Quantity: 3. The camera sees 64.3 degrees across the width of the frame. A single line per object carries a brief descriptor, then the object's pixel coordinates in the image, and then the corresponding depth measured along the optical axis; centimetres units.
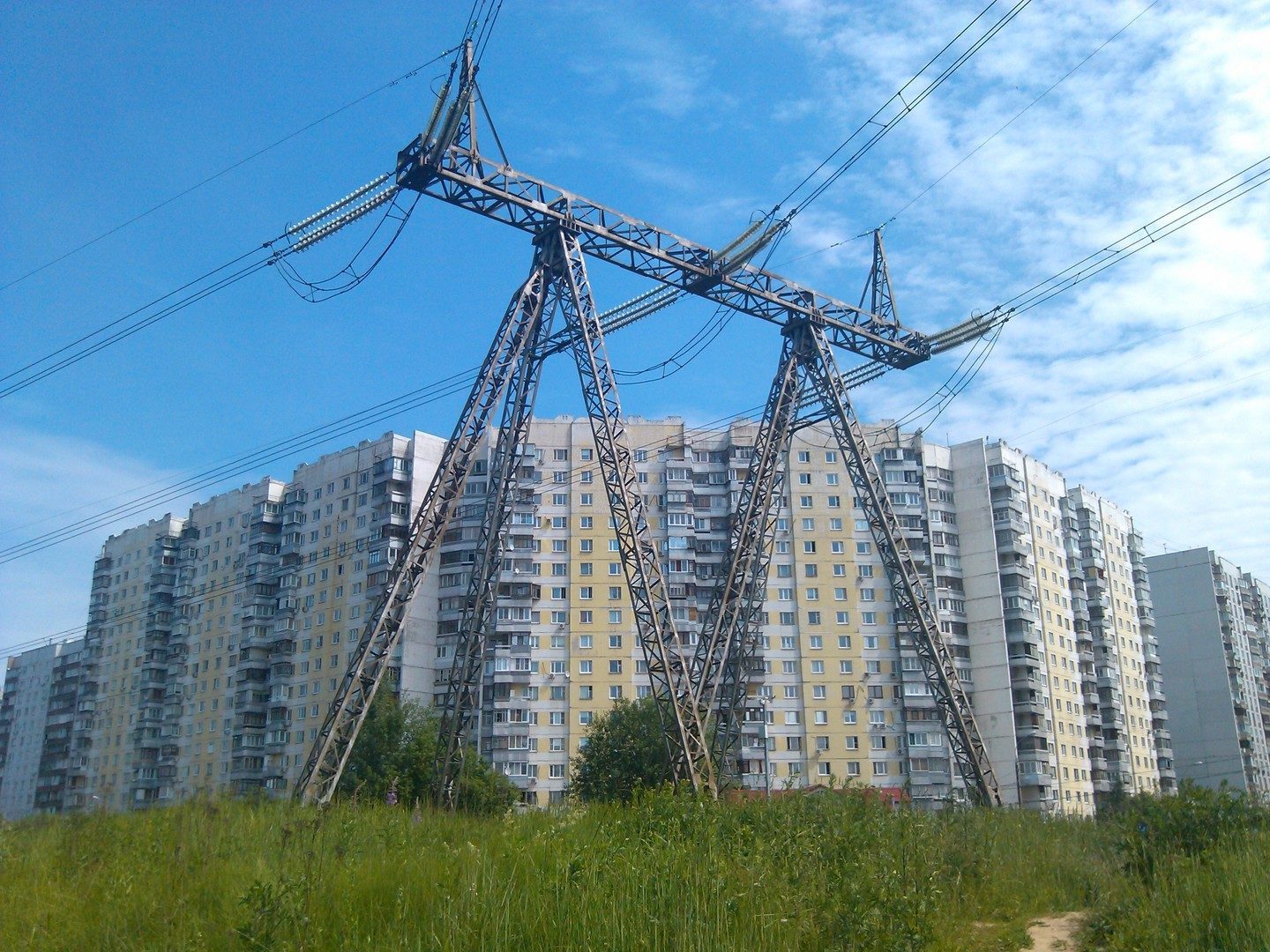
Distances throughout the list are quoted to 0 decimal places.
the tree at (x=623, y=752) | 4594
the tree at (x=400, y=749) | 4169
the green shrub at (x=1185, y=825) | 1205
